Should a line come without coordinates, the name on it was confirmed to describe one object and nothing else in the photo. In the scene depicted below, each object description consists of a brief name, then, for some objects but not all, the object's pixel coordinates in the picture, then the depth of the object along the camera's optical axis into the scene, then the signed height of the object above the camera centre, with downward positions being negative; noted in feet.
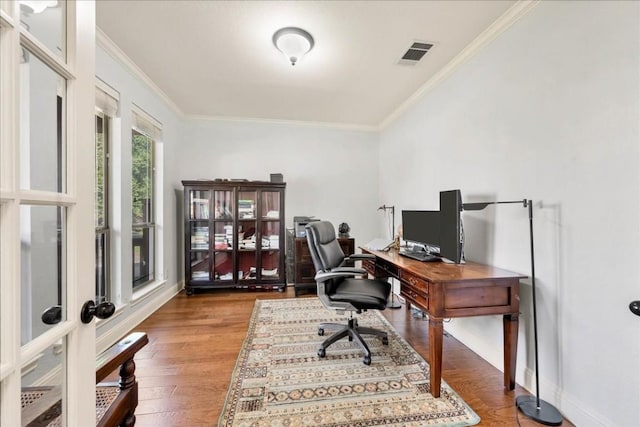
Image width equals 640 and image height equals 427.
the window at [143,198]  9.42 +0.55
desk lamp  10.47 -0.60
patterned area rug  4.92 -3.65
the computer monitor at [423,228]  7.56 -0.47
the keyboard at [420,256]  7.23 -1.20
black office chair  6.68 -2.04
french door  1.71 +0.03
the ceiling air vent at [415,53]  7.30 +4.49
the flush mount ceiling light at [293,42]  6.78 +4.41
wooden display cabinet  12.00 -0.94
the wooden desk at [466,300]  5.36 -1.77
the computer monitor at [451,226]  6.43 -0.33
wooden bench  2.12 -1.76
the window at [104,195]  7.63 +0.53
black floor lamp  4.83 -3.62
